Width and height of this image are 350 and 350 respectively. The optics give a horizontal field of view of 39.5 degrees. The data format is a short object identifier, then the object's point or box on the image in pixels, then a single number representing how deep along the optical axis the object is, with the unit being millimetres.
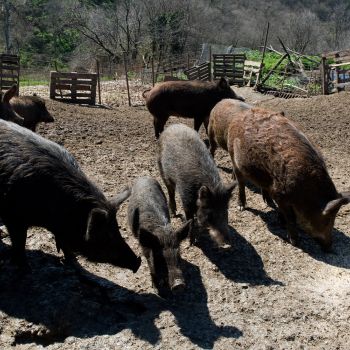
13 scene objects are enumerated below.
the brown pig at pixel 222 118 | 8359
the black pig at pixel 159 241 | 5023
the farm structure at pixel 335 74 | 19375
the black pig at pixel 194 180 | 5859
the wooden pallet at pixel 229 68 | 25359
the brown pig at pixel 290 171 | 6035
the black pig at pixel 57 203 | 5070
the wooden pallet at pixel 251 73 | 24641
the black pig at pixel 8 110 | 9406
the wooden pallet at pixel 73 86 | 16750
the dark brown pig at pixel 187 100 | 11578
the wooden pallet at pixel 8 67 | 17516
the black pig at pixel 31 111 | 11247
